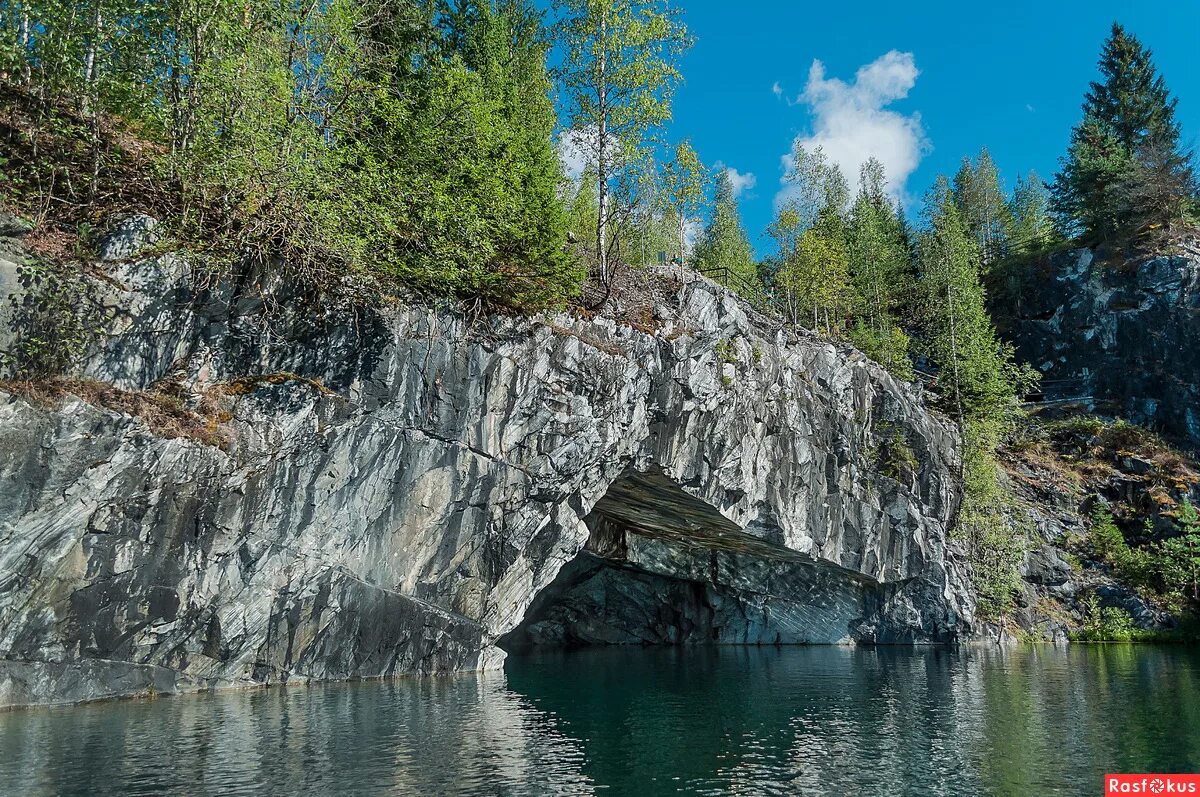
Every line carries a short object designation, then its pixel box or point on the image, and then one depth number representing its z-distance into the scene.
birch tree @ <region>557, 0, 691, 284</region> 36.28
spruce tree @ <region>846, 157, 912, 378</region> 52.65
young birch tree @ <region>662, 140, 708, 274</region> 36.72
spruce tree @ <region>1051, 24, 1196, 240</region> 60.06
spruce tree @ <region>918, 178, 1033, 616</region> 44.41
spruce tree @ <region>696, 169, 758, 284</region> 63.16
